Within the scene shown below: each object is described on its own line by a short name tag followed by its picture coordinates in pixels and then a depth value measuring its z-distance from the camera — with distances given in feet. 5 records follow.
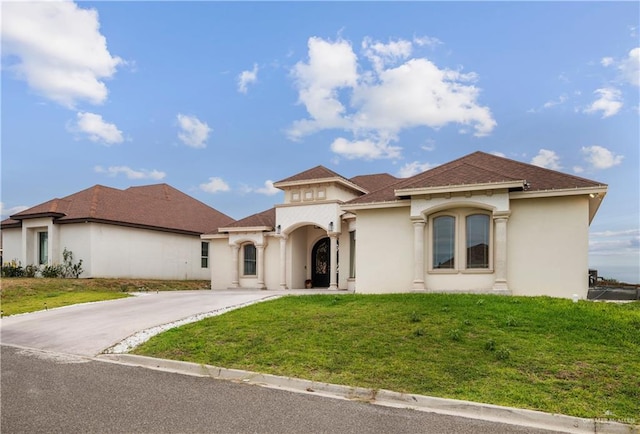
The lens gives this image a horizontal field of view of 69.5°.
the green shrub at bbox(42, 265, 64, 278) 82.69
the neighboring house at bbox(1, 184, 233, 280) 84.23
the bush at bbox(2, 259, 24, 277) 85.92
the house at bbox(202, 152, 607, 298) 47.91
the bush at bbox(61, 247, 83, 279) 82.84
